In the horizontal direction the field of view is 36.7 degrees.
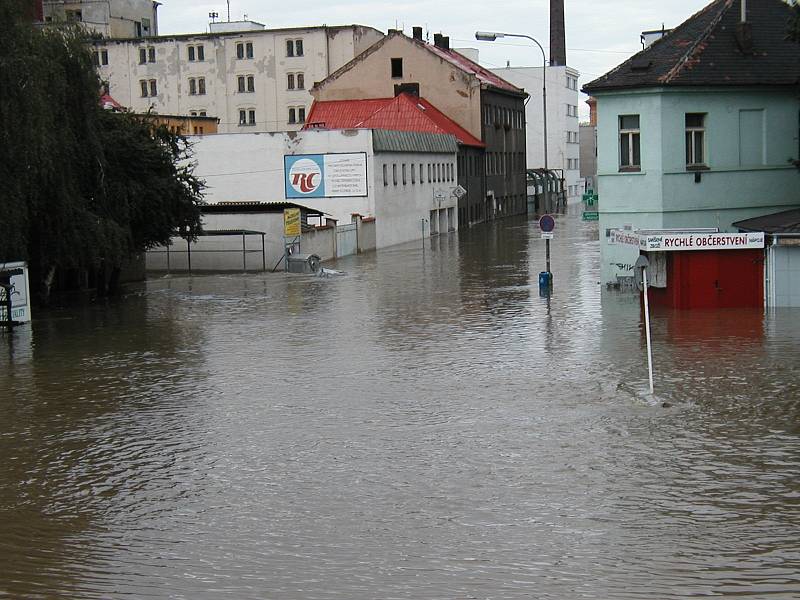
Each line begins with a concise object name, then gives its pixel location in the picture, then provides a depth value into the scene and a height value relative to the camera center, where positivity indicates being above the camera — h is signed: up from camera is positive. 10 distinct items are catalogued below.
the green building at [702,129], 32.69 +1.88
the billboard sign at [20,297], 31.08 -2.02
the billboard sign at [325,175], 57.78 +1.65
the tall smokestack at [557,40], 104.44 +14.73
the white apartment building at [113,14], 90.56 +15.58
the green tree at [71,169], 31.30 +1.41
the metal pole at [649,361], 19.25 -2.59
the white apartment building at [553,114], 112.88 +8.35
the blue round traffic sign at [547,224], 33.78 -0.61
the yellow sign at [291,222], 47.34 -0.45
